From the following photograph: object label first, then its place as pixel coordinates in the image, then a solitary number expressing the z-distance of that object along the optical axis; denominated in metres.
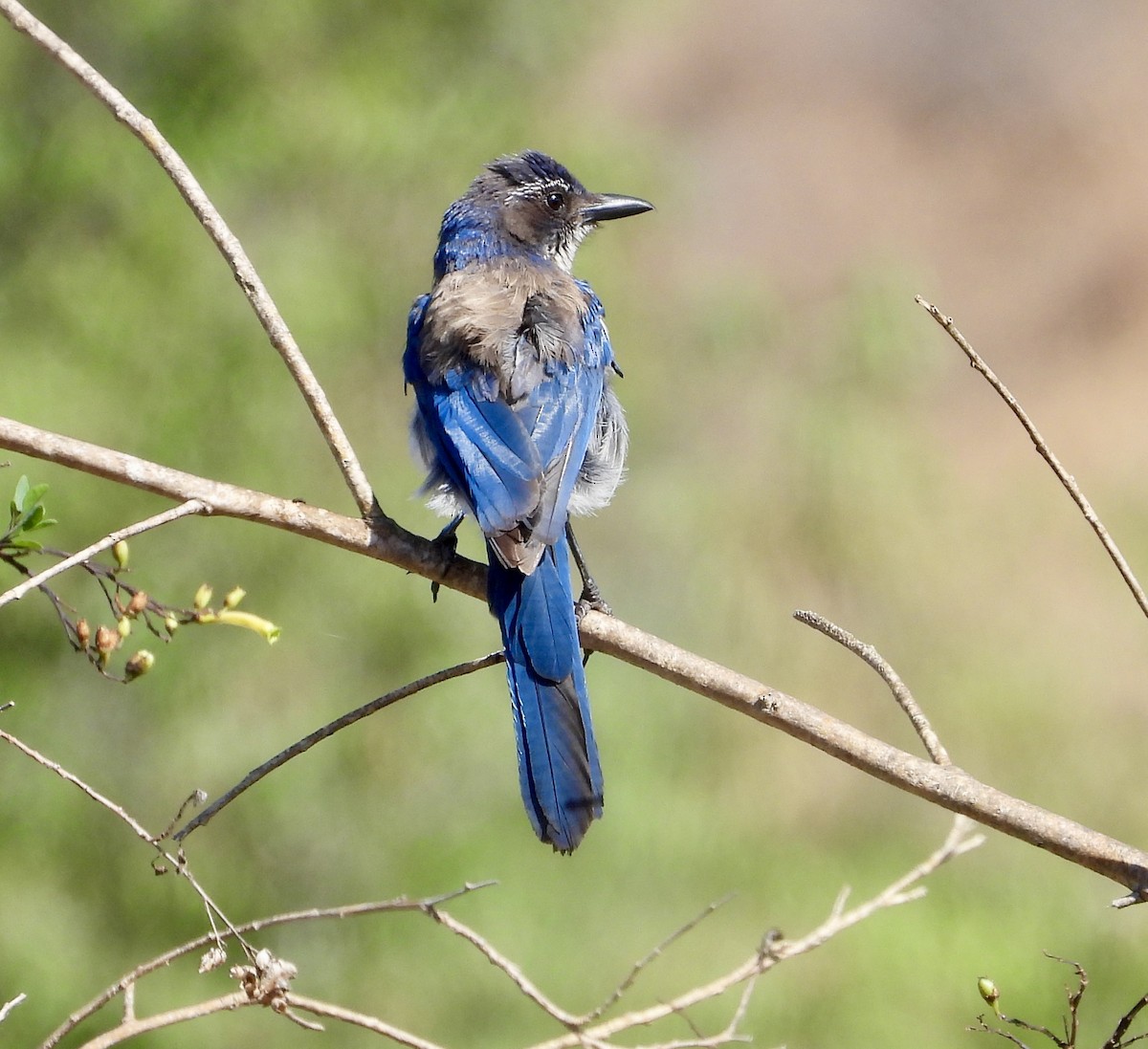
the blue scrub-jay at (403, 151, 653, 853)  5.77
